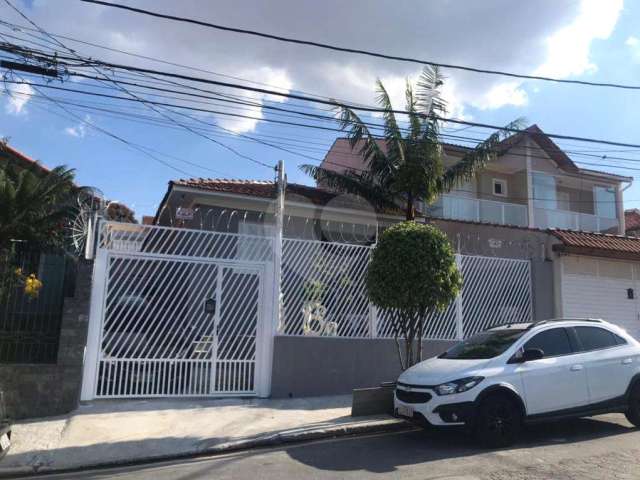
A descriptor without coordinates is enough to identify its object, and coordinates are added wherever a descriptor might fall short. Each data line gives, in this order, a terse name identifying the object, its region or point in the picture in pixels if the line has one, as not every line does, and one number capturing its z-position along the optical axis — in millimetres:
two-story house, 20016
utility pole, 9195
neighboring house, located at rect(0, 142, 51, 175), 11516
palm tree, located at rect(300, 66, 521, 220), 12703
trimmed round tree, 8125
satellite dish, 8336
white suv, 6141
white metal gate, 8273
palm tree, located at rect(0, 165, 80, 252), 8977
